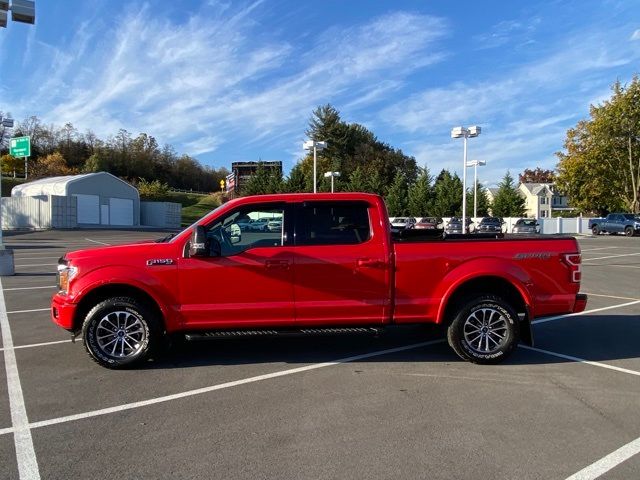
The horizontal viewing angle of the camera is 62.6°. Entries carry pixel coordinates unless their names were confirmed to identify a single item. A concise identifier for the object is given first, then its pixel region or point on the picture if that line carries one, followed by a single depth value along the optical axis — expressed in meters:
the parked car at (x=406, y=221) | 51.78
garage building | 50.68
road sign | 29.59
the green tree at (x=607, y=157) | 53.97
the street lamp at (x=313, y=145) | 34.09
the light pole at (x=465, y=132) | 30.56
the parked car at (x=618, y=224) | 45.16
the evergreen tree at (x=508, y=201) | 63.72
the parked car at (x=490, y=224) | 45.27
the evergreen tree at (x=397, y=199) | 67.62
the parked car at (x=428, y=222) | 48.53
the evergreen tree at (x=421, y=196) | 65.44
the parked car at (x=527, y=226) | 45.72
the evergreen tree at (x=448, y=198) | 64.44
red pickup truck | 5.73
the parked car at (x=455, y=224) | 45.65
